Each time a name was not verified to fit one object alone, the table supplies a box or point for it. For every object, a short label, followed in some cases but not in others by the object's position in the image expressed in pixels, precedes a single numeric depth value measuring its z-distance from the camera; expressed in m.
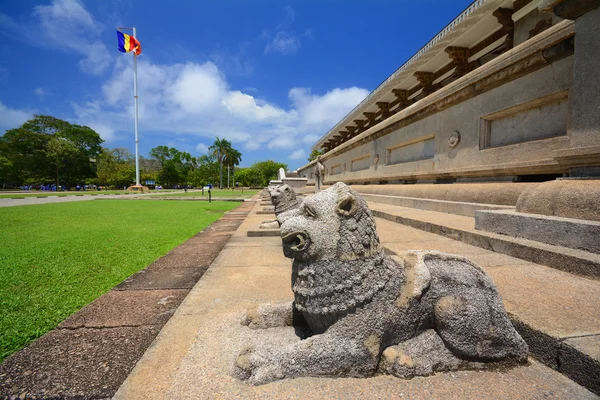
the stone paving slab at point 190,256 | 4.14
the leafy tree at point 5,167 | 41.12
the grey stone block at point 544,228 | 2.62
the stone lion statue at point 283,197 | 4.96
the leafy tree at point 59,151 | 43.38
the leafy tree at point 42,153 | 44.41
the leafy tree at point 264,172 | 67.25
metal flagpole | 39.31
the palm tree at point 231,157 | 66.56
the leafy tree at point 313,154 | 56.73
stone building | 3.34
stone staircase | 1.38
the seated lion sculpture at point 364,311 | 1.47
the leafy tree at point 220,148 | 65.50
